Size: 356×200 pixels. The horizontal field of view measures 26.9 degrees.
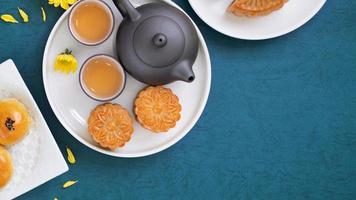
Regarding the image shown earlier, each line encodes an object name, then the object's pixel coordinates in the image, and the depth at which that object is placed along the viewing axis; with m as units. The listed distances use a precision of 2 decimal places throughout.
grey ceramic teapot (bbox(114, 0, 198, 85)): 1.05
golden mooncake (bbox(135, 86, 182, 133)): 1.14
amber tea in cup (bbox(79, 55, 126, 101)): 1.13
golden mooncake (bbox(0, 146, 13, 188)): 1.11
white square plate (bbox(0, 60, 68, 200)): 1.11
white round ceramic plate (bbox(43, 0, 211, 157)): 1.14
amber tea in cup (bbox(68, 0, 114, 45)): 1.12
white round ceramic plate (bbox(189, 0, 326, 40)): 1.17
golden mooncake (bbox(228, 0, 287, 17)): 1.16
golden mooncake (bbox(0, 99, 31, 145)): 1.10
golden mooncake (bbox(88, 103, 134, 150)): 1.13
